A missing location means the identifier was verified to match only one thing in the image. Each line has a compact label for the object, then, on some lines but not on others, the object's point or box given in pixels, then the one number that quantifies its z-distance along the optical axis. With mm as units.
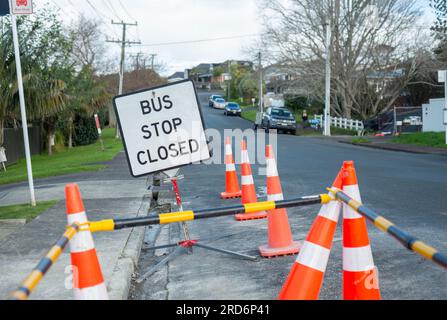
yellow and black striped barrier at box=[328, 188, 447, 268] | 2802
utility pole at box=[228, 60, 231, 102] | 105675
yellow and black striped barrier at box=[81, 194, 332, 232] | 3967
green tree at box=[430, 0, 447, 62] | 37844
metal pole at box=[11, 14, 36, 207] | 9742
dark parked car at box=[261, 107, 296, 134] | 40344
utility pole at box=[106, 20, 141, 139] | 44172
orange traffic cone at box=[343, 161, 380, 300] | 3918
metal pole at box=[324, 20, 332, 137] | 37728
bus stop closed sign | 6488
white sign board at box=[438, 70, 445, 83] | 21953
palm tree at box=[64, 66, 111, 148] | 31938
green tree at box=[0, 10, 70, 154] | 20922
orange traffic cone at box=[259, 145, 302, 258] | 6434
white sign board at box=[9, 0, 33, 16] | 9680
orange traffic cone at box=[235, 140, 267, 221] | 8727
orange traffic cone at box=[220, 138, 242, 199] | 10489
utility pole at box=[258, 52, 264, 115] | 41688
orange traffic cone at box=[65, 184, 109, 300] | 3703
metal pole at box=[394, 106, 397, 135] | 33956
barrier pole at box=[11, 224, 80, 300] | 2742
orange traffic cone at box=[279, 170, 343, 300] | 3945
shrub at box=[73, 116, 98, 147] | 41728
